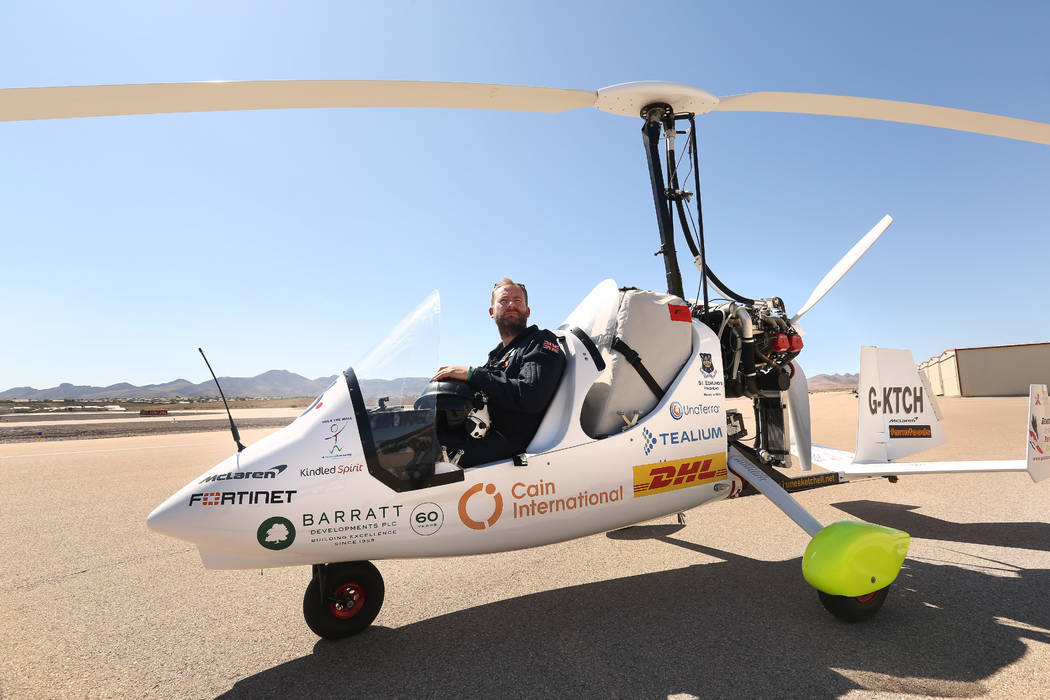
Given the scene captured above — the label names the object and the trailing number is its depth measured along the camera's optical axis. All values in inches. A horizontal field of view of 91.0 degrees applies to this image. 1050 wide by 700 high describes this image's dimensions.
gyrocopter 109.3
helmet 121.0
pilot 126.2
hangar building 1344.7
